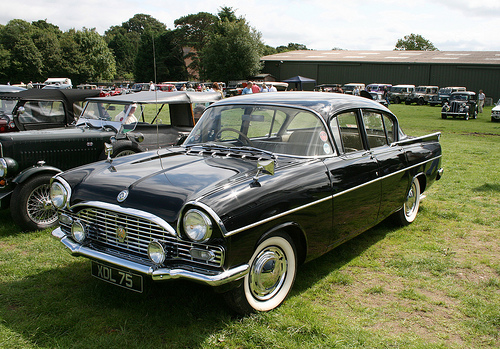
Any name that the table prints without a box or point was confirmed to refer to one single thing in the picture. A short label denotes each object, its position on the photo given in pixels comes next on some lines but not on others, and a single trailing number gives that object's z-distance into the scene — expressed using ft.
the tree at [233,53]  174.60
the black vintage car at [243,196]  9.50
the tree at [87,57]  198.90
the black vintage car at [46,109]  26.09
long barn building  147.13
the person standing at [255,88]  56.12
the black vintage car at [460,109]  80.48
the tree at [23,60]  187.93
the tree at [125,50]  292.32
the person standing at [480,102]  99.04
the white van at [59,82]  144.25
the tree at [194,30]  236.84
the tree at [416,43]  316.19
